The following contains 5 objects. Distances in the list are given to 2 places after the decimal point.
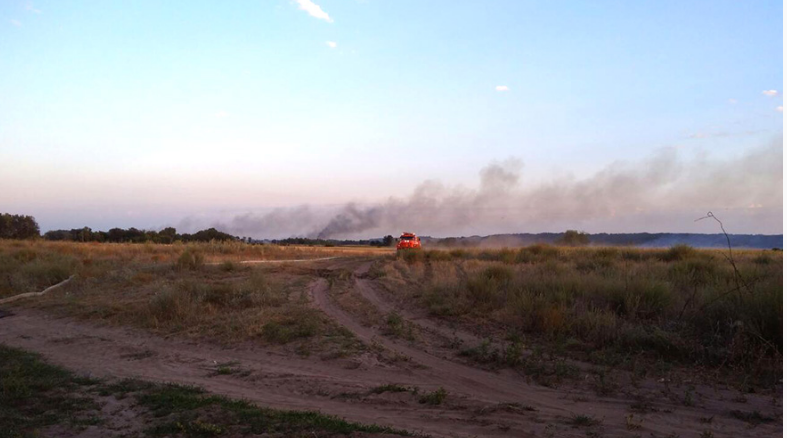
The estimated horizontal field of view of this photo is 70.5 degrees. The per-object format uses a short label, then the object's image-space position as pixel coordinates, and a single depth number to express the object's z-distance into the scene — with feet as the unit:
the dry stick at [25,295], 59.31
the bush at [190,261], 77.06
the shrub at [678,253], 88.07
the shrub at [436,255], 100.73
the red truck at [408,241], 133.39
